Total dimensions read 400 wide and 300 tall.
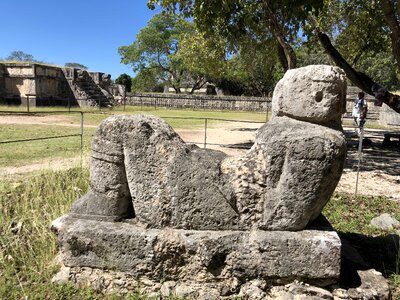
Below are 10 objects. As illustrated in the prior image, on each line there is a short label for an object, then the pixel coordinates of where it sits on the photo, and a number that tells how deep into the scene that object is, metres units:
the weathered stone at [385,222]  4.36
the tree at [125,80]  51.84
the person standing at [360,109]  11.93
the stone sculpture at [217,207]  2.53
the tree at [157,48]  42.41
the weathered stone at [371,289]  2.52
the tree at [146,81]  44.38
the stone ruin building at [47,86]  23.62
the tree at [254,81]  38.28
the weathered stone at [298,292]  2.50
